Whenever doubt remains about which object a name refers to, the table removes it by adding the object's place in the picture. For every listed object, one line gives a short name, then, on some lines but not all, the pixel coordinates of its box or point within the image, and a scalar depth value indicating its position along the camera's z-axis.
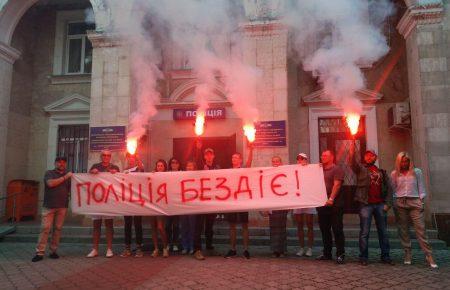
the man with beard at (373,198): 6.25
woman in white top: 6.17
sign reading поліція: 10.91
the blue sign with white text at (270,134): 9.21
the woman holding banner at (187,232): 7.11
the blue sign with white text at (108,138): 9.87
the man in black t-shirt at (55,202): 6.93
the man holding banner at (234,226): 6.71
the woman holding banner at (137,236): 6.99
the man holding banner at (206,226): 6.67
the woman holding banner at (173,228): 7.30
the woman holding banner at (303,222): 6.81
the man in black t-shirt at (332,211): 6.24
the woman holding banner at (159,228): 6.91
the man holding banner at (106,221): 7.00
